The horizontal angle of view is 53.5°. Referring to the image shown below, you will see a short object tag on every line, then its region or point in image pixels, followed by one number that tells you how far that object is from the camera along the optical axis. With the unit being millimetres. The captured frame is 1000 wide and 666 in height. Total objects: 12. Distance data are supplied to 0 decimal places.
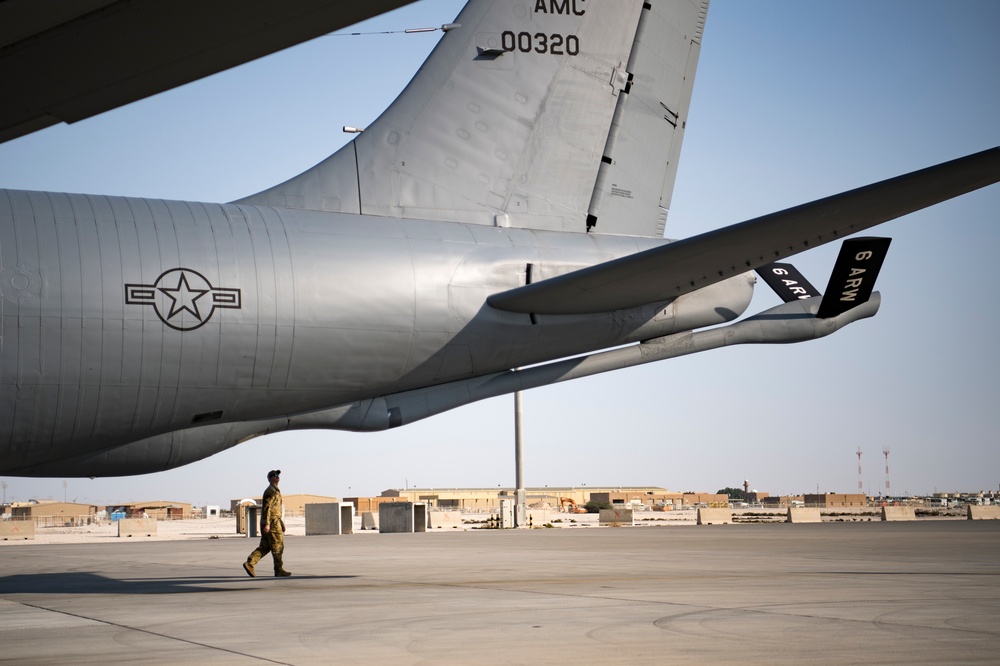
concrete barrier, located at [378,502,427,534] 40469
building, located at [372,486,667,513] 99812
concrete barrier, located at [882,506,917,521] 52328
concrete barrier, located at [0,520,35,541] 38831
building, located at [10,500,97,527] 76000
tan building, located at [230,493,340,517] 91825
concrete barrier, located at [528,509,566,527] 47219
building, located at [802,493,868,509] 97688
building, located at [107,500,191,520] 84188
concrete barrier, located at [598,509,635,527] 48094
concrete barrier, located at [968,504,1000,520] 51906
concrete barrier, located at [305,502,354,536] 38812
